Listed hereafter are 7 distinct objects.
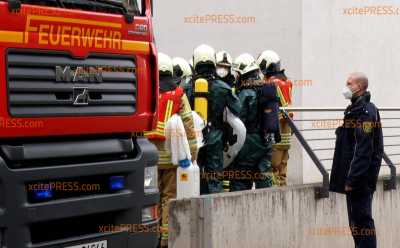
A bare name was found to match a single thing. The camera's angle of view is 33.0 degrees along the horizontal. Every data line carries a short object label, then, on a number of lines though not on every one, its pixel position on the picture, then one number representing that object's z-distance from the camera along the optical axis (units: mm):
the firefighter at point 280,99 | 9266
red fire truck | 4512
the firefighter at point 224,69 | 8320
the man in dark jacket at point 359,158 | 6691
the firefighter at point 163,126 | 6848
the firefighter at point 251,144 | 8570
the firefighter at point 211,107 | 7789
